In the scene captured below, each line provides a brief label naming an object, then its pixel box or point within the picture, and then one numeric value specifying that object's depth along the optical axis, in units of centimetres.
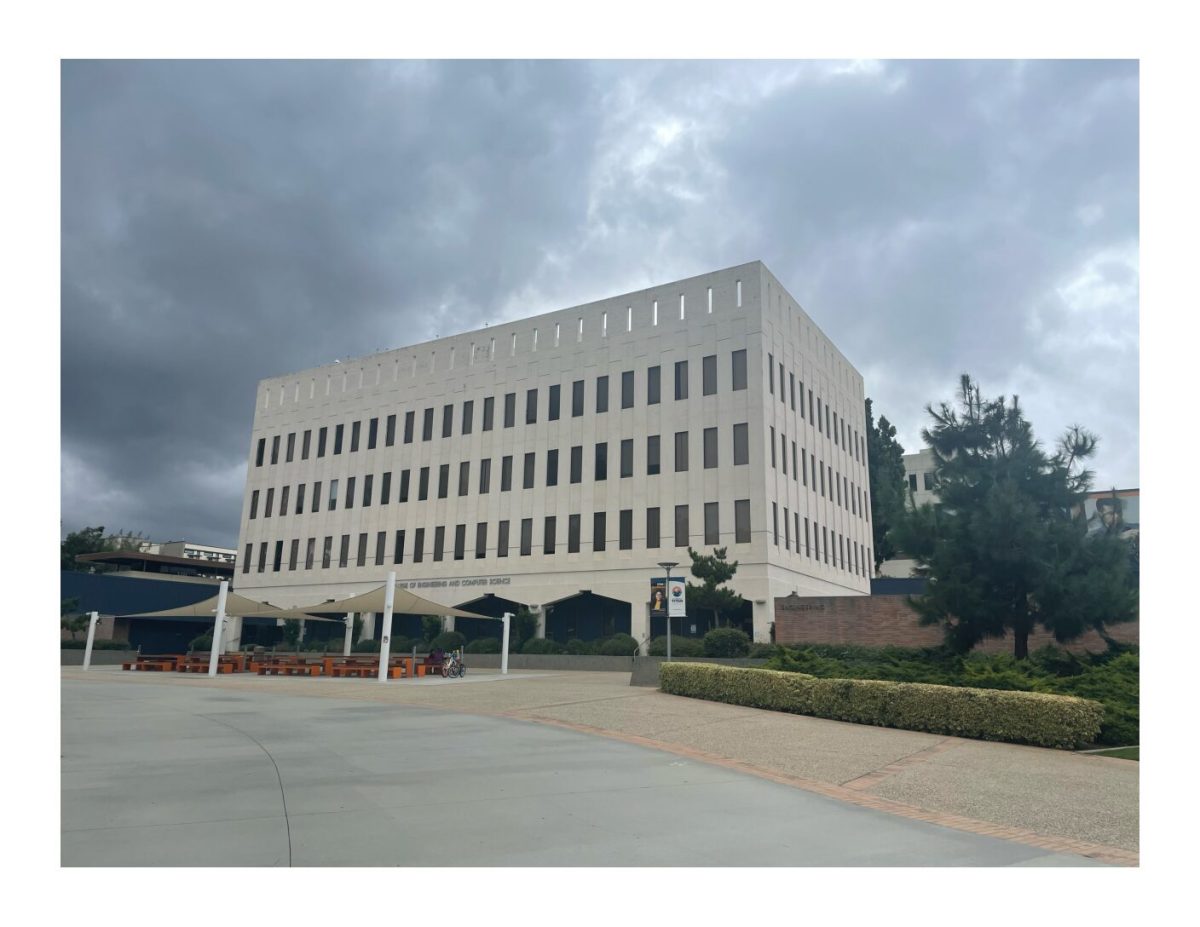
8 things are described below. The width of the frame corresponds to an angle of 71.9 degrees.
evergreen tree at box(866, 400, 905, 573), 5031
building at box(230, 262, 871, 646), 3697
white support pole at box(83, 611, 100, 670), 3300
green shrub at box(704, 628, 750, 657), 2905
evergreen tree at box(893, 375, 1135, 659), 1659
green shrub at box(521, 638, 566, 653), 3559
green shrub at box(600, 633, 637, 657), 3341
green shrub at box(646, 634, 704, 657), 3000
